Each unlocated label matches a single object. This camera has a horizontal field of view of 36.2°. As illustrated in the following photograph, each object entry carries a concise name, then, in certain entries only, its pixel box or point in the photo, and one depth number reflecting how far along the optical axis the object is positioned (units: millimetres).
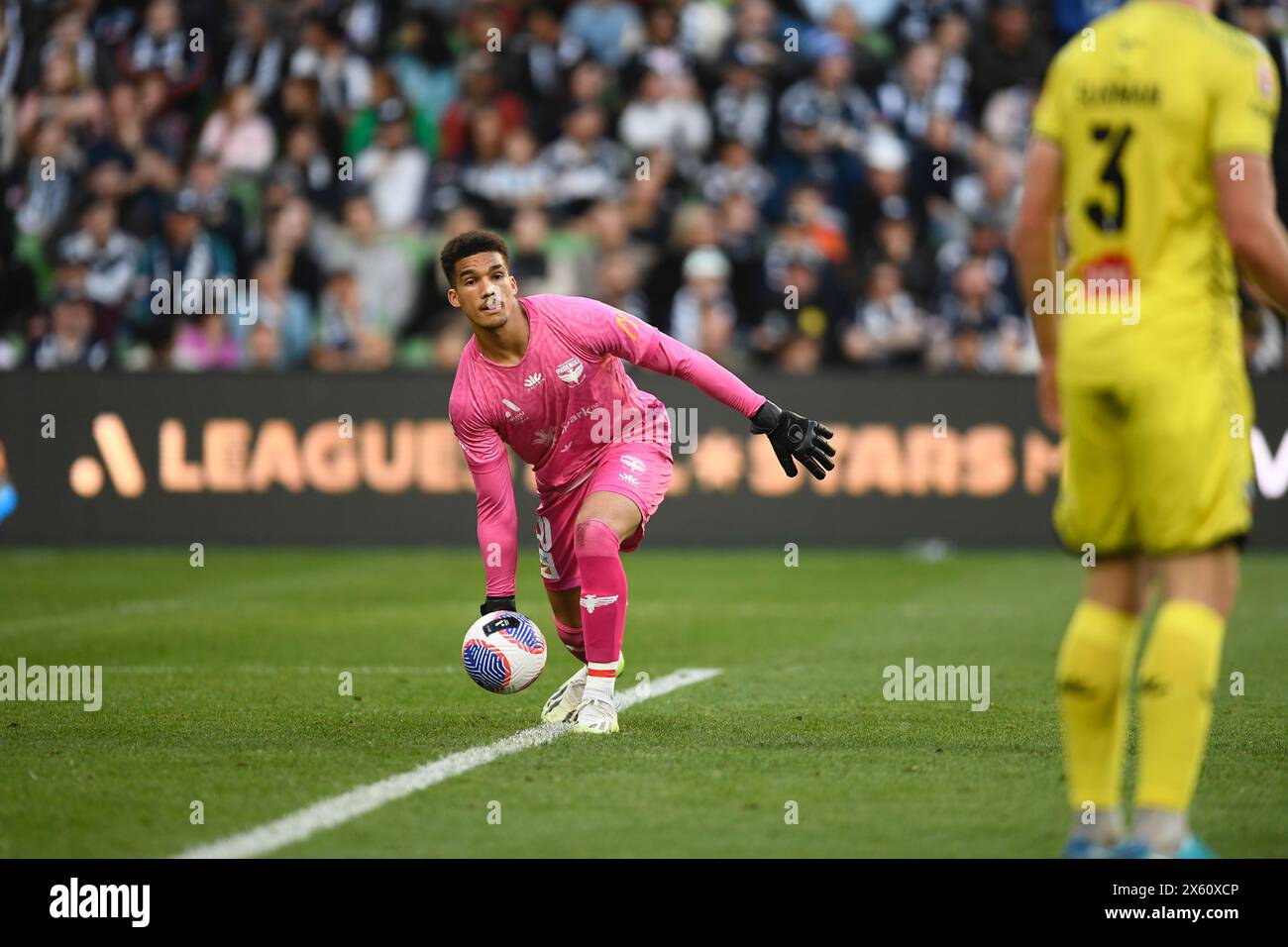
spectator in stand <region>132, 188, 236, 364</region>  17234
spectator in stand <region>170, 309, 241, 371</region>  16953
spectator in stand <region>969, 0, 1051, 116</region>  18547
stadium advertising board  16109
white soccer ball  7305
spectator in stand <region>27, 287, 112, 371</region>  16859
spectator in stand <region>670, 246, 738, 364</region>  16781
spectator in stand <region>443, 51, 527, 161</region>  18469
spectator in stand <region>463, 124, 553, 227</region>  17594
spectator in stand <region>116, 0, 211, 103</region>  19094
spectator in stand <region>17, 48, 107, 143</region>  18422
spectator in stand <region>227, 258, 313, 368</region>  17000
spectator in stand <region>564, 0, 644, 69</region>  19109
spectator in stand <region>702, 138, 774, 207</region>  17938
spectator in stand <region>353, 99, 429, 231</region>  17969
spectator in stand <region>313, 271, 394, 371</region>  17016
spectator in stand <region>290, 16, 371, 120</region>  18781
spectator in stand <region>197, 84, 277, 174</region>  18469
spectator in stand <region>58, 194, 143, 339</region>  17219
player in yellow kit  4625
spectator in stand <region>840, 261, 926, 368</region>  16922
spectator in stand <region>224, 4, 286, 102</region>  19094
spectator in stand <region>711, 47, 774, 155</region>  18344
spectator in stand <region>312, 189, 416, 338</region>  17562
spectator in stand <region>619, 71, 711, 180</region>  18141
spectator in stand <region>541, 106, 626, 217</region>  17781
